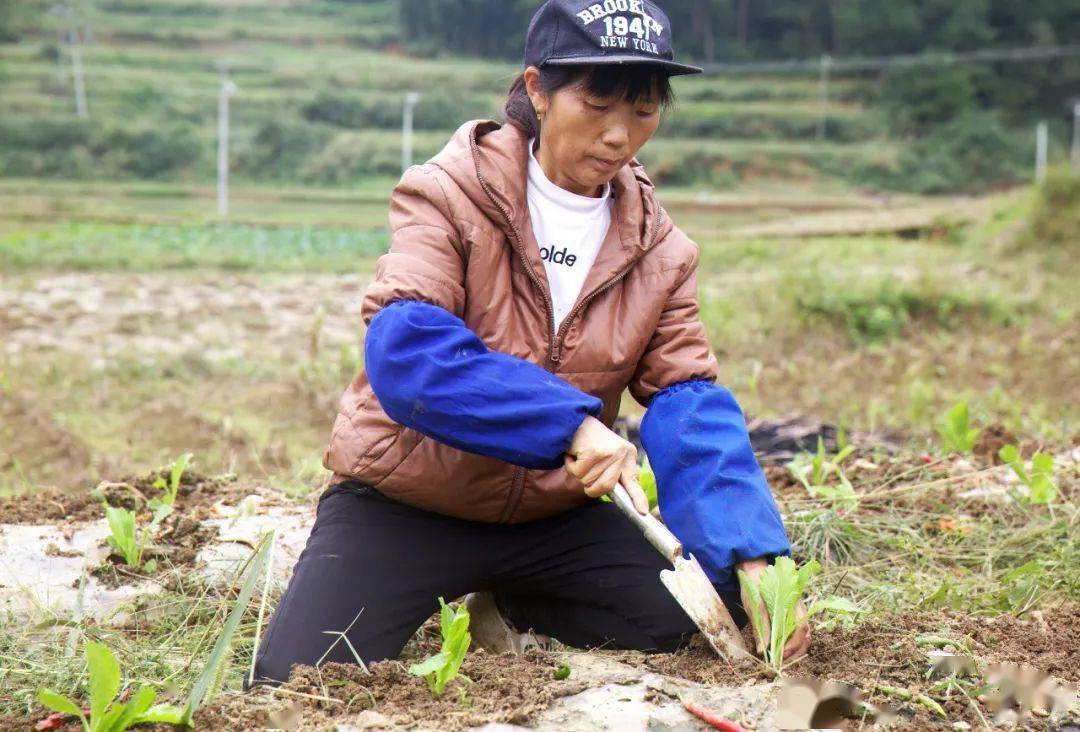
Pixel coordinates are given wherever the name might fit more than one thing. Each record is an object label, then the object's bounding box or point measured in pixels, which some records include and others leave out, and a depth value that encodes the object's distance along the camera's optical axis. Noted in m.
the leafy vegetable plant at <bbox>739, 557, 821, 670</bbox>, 2.05
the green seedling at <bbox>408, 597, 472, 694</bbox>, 1.86
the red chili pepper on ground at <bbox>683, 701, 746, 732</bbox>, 1.79
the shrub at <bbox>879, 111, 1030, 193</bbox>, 30.25
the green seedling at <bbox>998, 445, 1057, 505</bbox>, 3.02
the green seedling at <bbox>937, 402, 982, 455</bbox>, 3.58
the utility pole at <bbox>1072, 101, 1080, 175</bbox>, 31.04
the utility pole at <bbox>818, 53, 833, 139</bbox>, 34.06
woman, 2.09
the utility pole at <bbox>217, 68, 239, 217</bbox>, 22.86
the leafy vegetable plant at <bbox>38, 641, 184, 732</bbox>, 1.72
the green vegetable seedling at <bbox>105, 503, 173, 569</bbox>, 2.63
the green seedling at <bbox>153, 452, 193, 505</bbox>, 3.00
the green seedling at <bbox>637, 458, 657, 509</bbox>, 2.83
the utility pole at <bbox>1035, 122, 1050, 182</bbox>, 27.22
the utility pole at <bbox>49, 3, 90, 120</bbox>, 33.72
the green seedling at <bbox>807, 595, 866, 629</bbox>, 2.11
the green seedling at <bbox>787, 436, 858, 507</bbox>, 3.07
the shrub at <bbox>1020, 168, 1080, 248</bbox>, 10.21
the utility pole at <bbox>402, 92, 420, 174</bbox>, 28.57
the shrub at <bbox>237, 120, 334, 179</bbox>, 31.05
